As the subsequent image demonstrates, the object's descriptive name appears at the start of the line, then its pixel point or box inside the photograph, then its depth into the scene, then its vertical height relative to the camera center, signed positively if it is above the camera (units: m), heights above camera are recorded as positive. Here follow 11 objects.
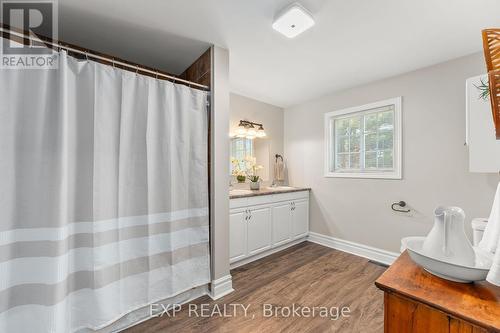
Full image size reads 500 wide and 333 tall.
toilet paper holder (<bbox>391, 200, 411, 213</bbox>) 2.46 -0.49
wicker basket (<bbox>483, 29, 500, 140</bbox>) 0.52 +0.27
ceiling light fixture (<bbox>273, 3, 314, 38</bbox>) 1.47 +1.09
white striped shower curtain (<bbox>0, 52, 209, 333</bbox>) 1.21 -0.19
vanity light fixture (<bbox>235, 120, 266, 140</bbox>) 3.13 +0.56
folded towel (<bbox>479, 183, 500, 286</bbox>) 0.80 -0.27
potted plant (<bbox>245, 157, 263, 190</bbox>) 2.99 -0.07
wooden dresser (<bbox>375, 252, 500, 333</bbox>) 0.63 -0.45
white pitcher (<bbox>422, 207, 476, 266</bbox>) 0.77 -0.29
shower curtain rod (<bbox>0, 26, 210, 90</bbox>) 1.20 +0.79
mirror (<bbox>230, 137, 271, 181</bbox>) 3.12 +0.23
